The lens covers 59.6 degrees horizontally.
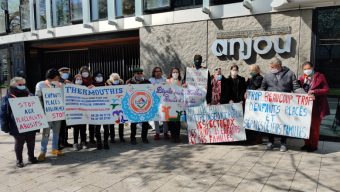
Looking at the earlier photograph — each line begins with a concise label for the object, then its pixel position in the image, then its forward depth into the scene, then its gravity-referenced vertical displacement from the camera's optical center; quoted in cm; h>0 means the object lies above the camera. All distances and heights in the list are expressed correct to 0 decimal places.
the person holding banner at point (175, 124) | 762 -109
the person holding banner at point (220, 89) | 730 -20
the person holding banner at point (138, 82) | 746 +0
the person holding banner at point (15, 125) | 578 -79
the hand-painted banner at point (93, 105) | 668 -51
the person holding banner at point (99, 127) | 704 -107
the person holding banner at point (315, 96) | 629 -36
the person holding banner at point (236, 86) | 726 -13
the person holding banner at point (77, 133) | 700 -121
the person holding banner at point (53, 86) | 650 -15
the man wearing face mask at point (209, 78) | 745 +8
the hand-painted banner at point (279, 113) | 628 -72
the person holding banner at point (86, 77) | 698 +14
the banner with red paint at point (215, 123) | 707 -103
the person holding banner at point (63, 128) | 706 -108
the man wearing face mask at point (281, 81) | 652 -2
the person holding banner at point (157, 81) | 779 +3
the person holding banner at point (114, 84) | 735 -4
